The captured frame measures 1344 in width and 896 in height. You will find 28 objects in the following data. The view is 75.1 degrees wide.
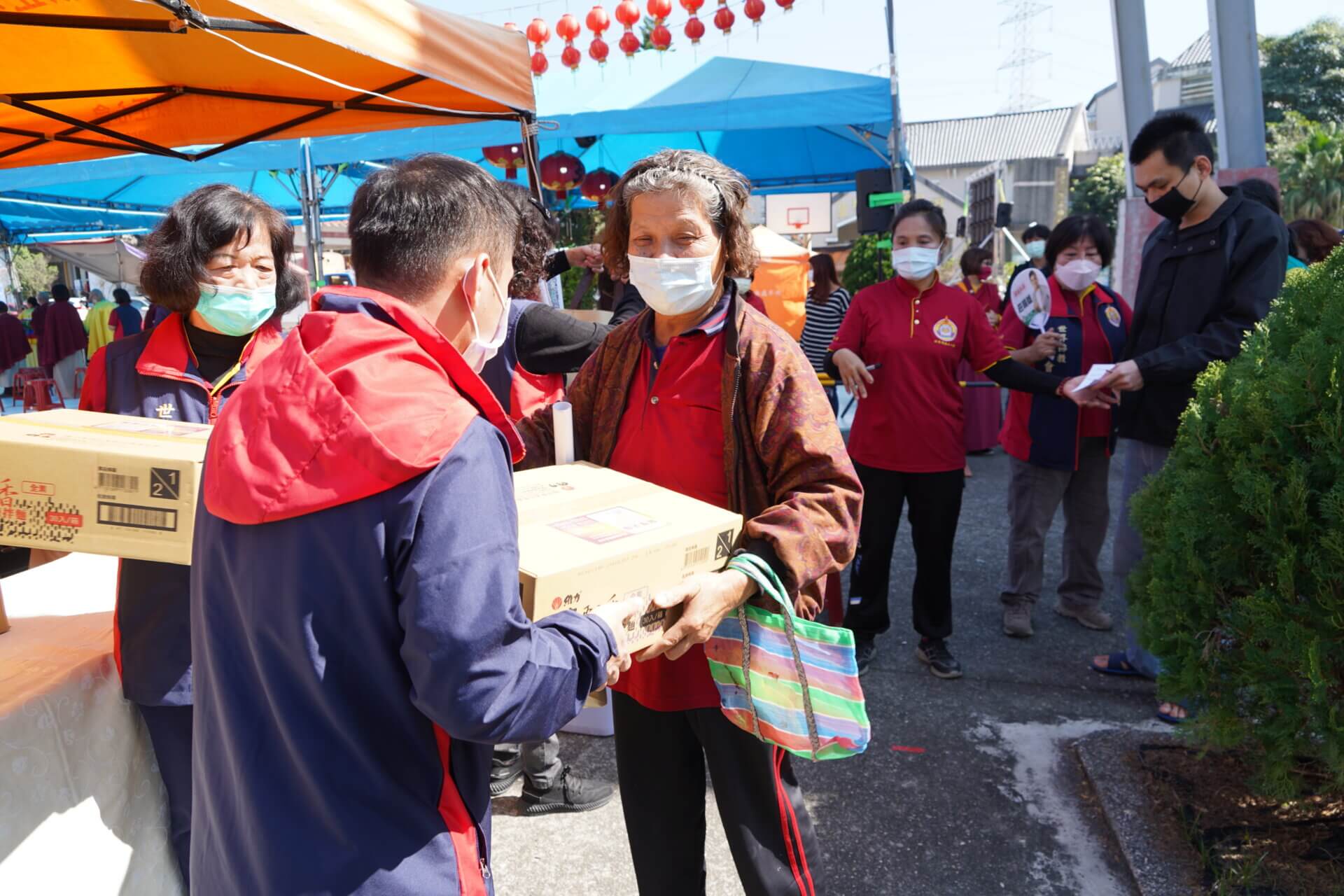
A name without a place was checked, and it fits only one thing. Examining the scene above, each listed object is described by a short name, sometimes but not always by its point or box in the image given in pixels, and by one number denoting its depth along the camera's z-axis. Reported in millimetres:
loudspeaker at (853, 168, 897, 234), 9523
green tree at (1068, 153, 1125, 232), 42531
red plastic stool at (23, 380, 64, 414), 12180
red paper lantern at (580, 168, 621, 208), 11226
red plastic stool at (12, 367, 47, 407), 14094
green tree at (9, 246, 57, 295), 39559
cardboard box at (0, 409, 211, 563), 1552
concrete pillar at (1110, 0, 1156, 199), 6902
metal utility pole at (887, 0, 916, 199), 7477
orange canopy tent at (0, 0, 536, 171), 2422
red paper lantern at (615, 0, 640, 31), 11102
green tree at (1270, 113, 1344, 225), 27812
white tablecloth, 1717
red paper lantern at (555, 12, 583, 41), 11602
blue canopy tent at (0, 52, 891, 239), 7523
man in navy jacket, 1042
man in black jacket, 3182
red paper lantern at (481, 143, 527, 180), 10031
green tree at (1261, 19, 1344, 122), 42812
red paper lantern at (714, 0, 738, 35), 10898
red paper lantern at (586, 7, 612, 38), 11336
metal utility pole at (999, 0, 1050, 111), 78375
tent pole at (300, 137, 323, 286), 8578
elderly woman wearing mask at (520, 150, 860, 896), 1752
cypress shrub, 2004
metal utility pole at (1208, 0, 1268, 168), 5785
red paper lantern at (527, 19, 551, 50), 11750
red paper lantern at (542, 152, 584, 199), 11094
